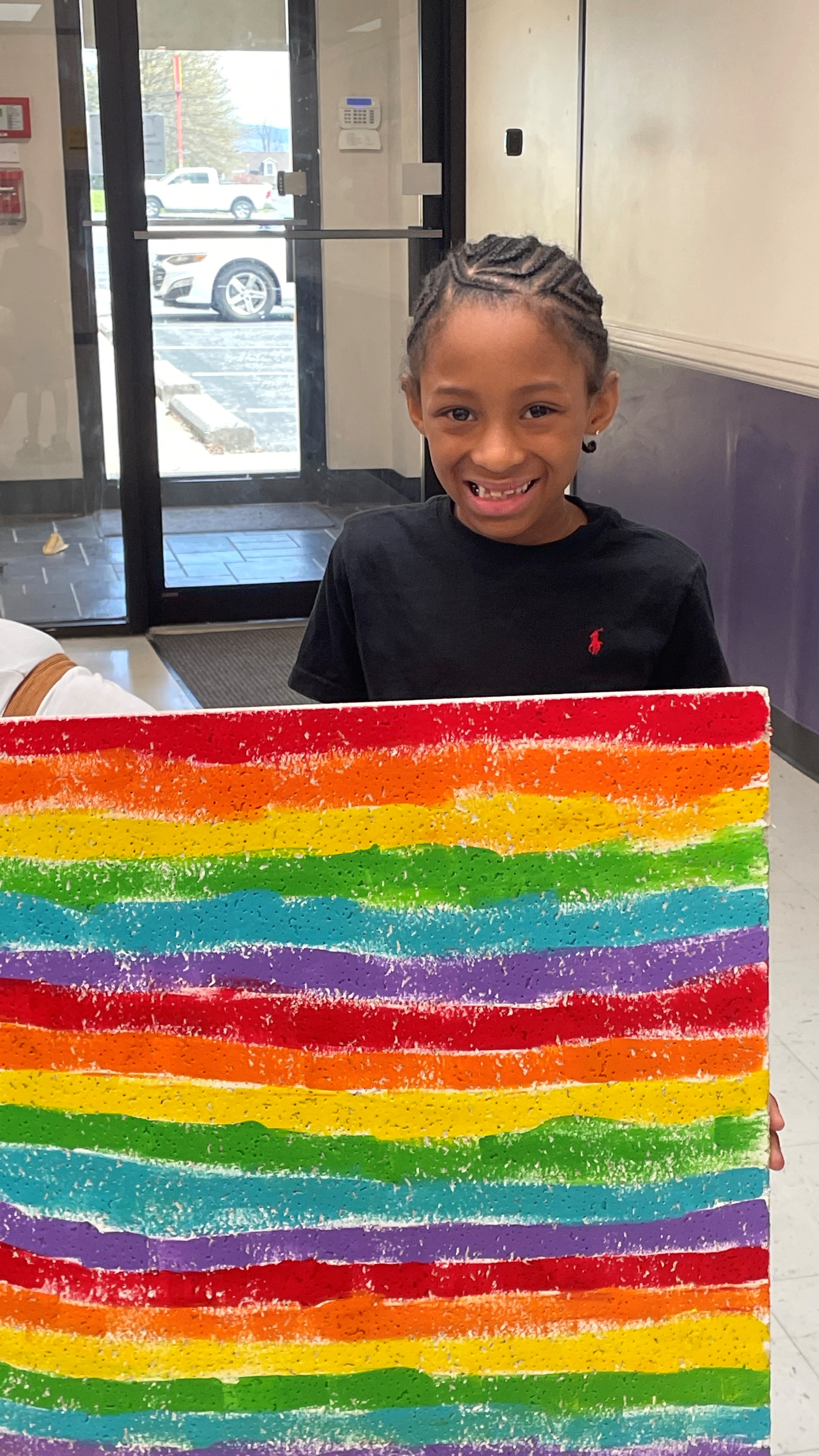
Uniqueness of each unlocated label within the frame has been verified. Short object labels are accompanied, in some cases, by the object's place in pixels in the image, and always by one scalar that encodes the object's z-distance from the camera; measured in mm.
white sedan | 4137
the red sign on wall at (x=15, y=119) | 3891
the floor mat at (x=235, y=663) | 3746
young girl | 901
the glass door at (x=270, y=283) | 4047
